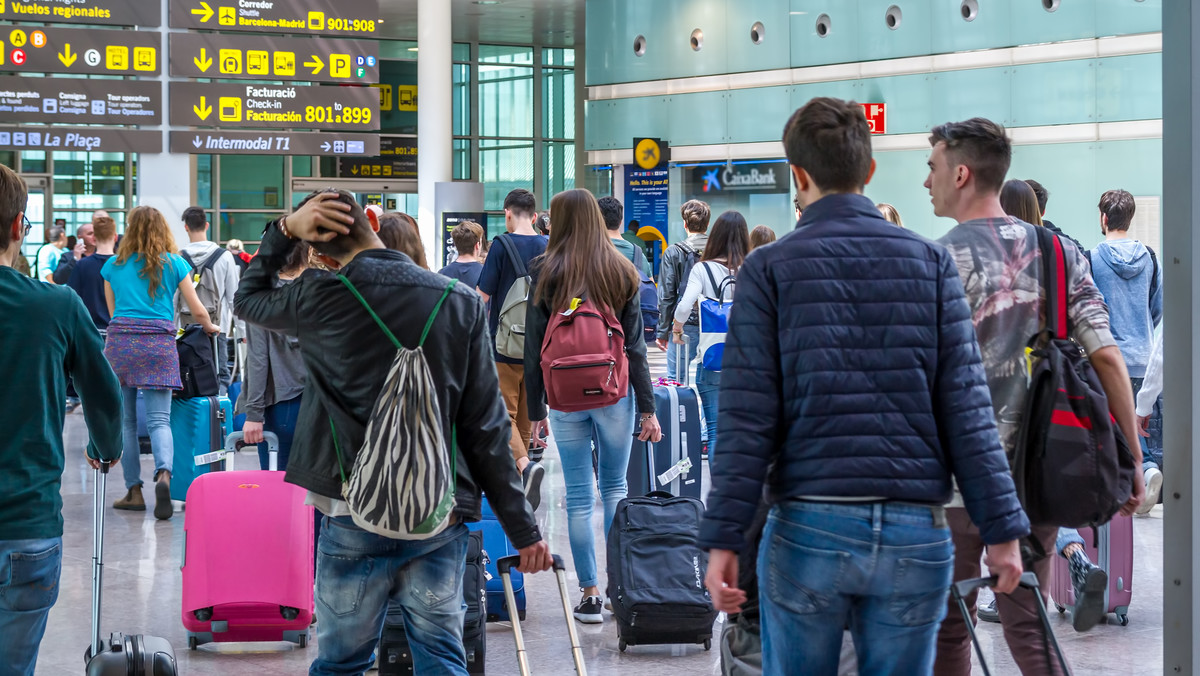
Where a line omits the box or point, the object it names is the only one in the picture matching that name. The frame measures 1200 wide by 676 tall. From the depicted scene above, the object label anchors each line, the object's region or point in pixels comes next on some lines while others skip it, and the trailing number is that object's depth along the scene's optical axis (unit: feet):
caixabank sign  68.64
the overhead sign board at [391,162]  109.91
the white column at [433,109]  70.74
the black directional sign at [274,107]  52.03
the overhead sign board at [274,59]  51.13
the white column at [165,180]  52.49
